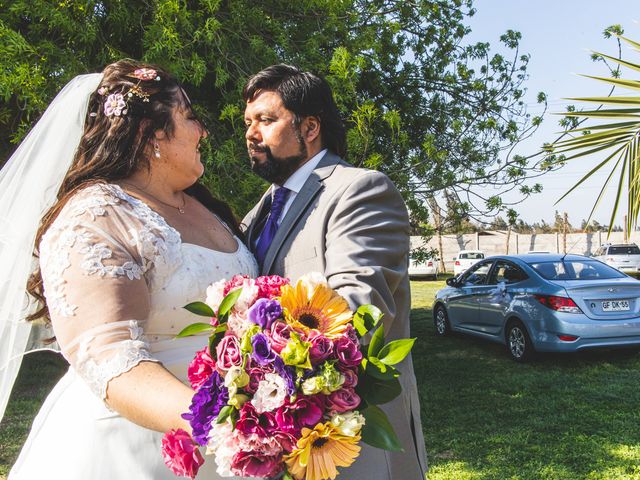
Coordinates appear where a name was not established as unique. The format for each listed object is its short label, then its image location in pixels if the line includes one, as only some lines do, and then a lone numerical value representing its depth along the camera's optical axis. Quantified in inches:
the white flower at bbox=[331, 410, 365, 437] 49.0
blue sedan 330.3
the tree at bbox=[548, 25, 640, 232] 146.6
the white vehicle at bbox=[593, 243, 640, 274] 990.4
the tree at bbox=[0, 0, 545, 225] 200.8
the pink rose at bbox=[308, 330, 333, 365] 49.3
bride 62.9
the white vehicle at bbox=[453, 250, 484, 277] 1105.4
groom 77.9
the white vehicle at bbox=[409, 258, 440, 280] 1154.0
